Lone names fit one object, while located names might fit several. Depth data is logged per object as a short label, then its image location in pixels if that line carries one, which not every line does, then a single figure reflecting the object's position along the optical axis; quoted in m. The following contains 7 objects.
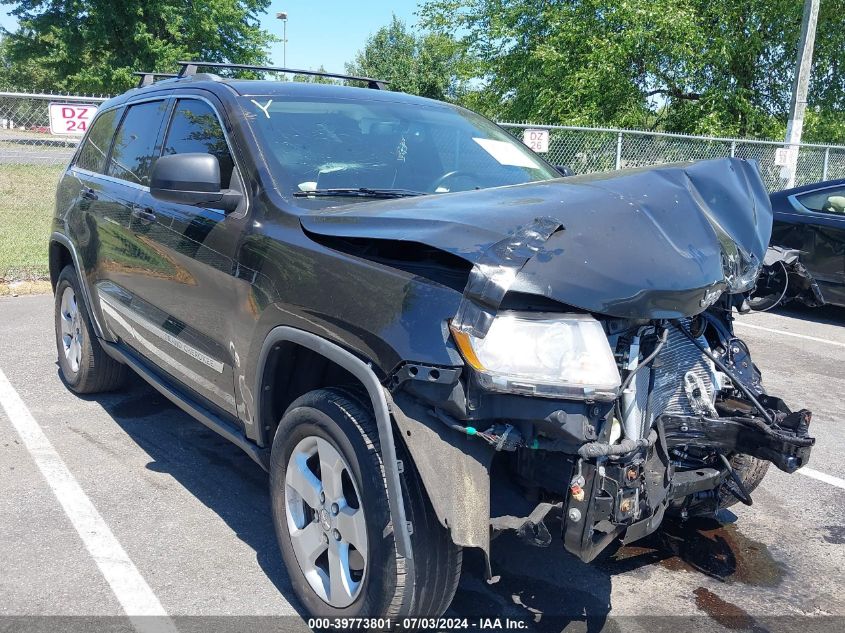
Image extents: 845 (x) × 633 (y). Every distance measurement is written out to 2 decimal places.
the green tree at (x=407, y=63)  51.94
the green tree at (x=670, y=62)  19.17
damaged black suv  2.31
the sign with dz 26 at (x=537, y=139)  11.88
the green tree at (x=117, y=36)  31.62
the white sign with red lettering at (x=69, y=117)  9.80
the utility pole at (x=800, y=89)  13.91
